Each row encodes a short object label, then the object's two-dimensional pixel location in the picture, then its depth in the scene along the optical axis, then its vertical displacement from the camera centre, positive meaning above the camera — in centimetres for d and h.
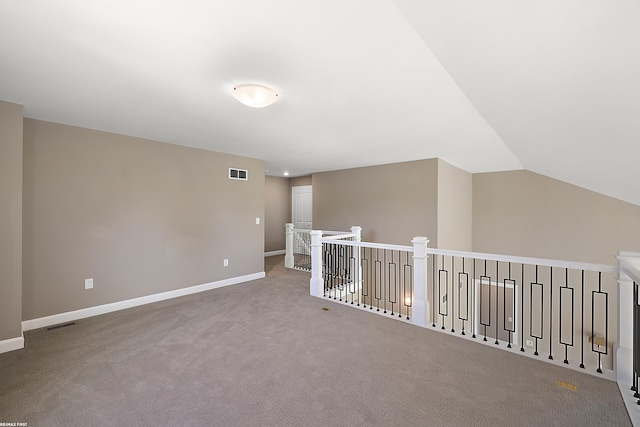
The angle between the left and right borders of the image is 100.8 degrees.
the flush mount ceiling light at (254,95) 234 +105
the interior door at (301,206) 845 +15
